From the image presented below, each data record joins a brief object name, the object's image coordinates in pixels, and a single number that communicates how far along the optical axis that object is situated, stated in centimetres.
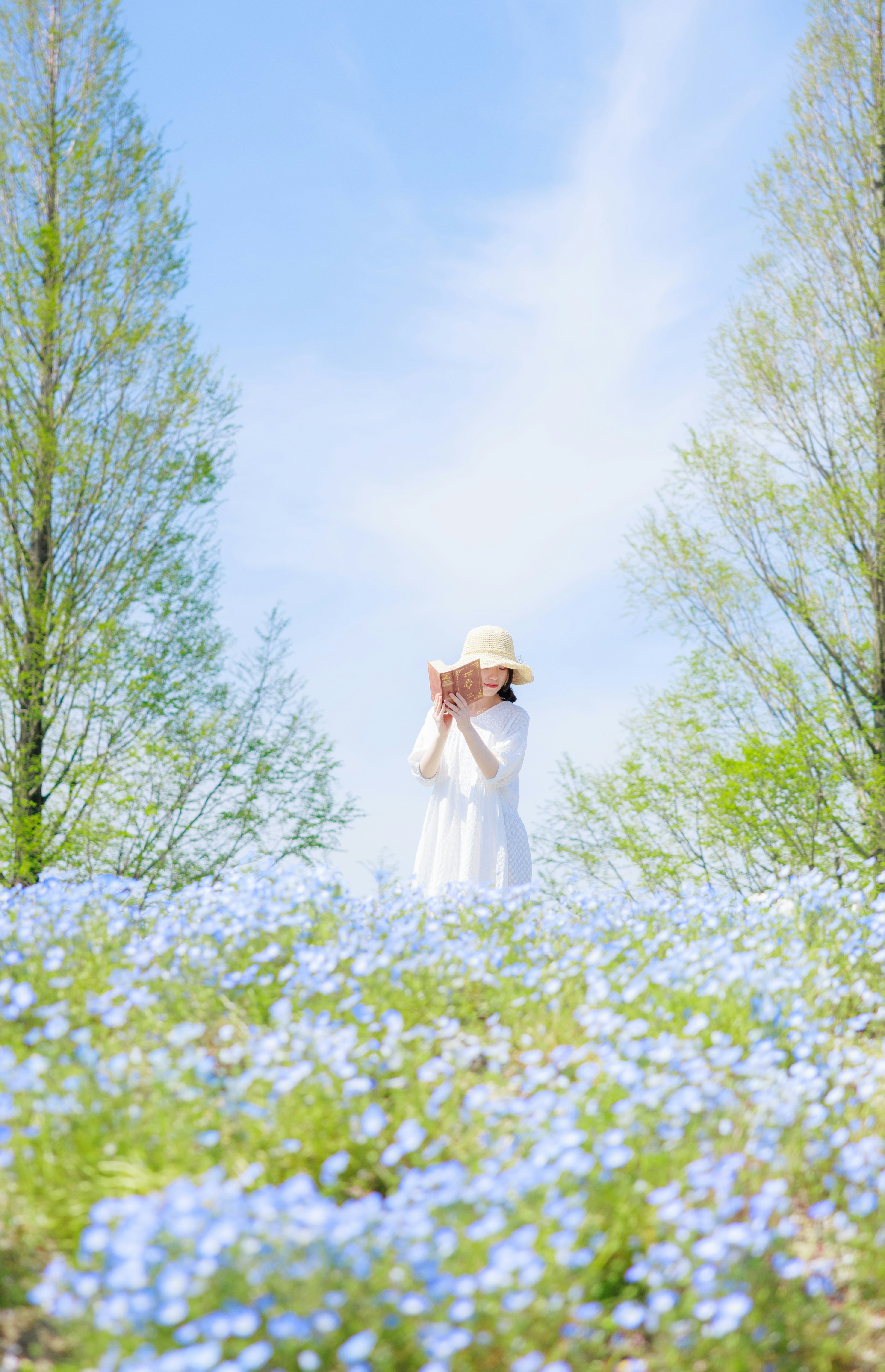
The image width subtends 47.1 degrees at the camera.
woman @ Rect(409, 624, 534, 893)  517
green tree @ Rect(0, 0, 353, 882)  891
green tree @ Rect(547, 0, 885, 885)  988
